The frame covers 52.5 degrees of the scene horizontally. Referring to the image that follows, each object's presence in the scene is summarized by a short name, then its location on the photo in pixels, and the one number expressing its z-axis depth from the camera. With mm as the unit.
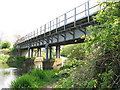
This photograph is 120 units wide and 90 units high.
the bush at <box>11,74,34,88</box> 8080
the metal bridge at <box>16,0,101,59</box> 13727
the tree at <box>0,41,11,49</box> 64250
